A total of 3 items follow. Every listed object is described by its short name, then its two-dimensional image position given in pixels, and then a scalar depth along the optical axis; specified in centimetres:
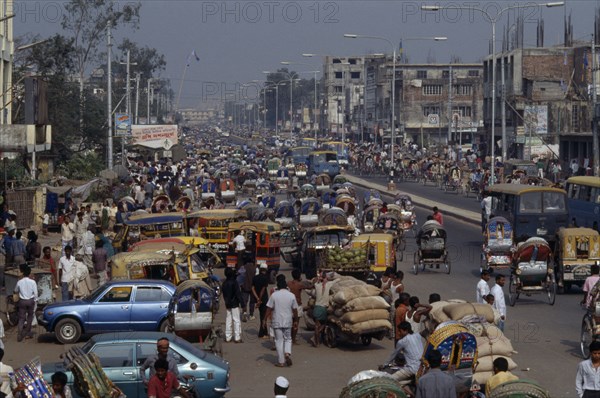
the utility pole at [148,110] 11119
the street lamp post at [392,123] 6331
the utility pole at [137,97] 9816
